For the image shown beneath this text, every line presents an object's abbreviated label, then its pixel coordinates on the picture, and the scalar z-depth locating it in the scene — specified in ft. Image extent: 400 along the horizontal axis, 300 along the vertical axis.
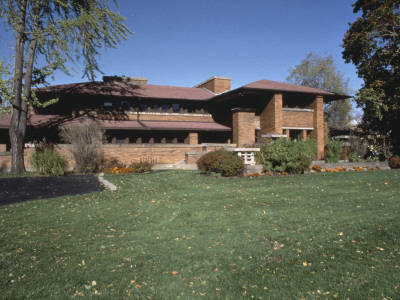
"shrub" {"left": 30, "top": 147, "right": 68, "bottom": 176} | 48.88
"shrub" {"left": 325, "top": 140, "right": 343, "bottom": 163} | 69.56
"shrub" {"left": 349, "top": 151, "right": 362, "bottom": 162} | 70.65
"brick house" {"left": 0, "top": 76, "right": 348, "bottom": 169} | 74.02
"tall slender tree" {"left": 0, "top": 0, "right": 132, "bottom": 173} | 58.85
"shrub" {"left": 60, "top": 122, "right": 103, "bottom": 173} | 53.98
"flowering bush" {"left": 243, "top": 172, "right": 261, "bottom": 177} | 47.45
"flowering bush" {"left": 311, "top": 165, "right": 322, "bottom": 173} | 54.83
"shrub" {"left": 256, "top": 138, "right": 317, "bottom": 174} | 48.85
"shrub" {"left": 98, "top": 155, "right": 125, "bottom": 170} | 60.73
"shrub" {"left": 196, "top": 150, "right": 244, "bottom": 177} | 45.47
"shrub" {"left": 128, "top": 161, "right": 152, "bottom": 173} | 57.31
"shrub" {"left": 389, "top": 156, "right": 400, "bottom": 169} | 62.03
